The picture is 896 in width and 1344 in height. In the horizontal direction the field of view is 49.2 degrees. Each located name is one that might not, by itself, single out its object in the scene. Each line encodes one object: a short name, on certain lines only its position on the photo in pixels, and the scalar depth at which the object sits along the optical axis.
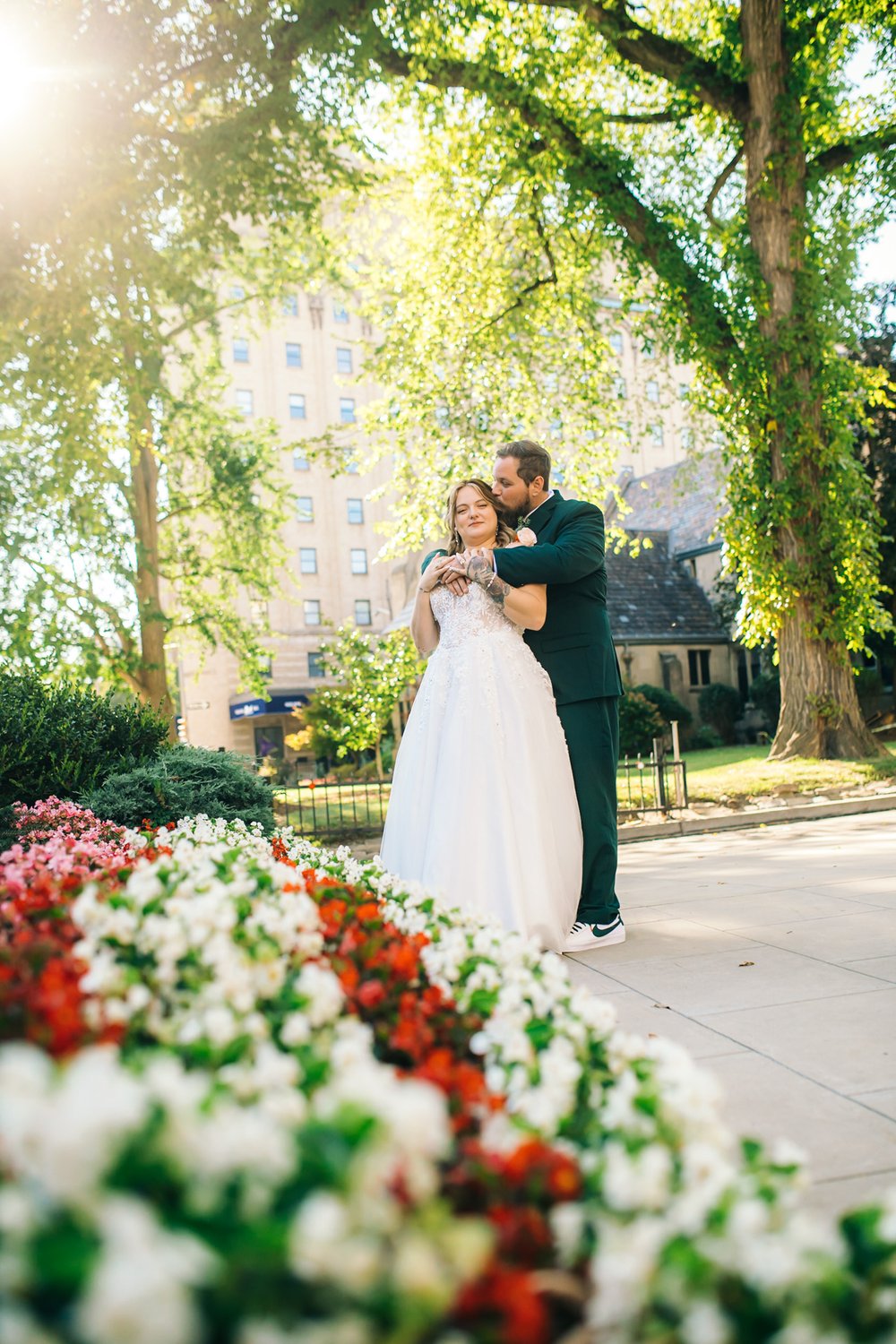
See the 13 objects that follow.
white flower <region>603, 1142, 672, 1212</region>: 1.21
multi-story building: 48.72
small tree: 16.52
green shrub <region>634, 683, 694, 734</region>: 32.06
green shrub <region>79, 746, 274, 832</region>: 6.94
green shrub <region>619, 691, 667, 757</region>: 27.81
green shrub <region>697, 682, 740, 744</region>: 35.50
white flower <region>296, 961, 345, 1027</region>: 1.74
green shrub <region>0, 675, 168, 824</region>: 7.34
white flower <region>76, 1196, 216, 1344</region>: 0.82
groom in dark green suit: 5.31
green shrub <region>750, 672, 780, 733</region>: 33.06
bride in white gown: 4.89
